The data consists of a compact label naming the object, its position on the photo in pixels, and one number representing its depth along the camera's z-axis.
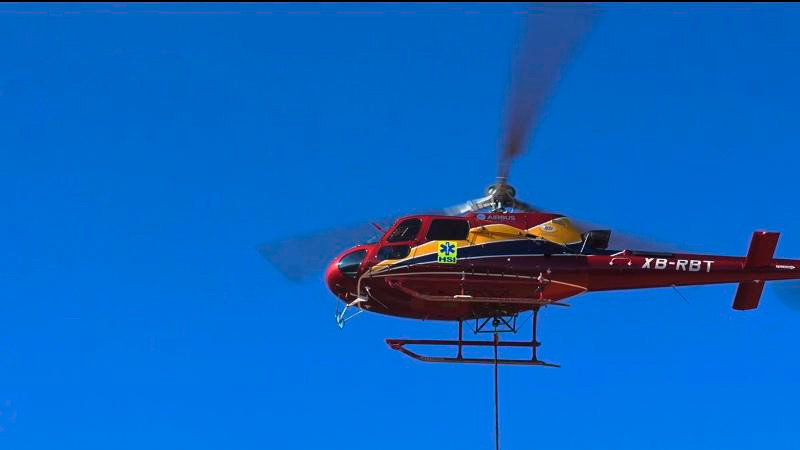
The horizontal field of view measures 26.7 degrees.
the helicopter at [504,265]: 32.97
